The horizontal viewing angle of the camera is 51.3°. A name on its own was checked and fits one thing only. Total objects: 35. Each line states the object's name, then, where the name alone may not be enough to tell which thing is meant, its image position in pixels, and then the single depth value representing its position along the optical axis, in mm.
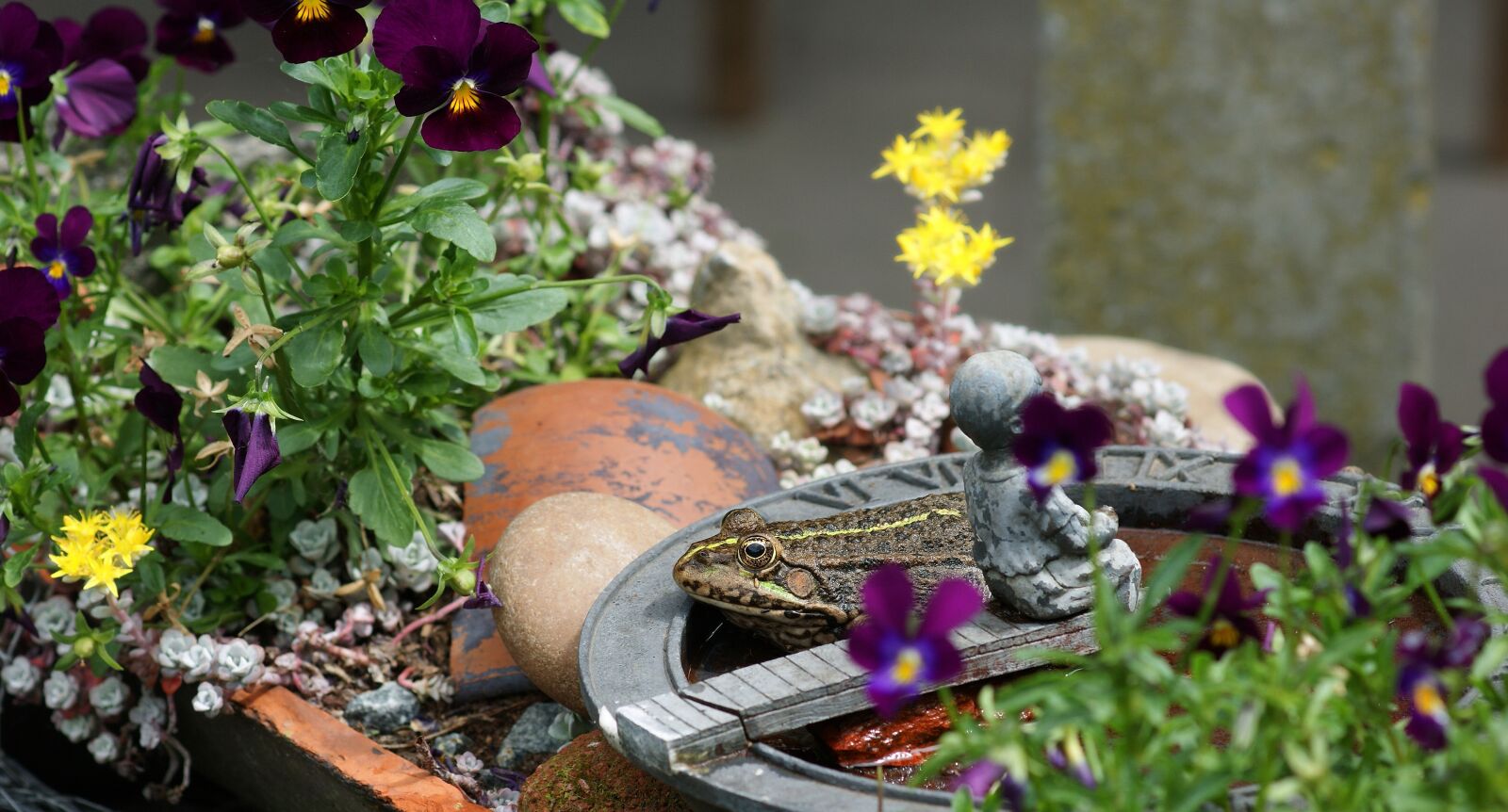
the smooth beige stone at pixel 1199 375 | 2922
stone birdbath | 1562
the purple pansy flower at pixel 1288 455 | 1291
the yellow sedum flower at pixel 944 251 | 2443
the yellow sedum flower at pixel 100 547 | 1967
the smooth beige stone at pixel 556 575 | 2070
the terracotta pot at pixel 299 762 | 2027
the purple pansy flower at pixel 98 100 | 2441
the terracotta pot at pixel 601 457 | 2414
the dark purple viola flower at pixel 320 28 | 1828
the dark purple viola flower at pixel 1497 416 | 1342
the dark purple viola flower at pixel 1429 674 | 1244
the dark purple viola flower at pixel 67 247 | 2223
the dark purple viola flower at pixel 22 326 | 1890
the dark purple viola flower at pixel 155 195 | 2170
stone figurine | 1666
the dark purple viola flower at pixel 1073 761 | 1273
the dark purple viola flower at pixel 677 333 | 2035
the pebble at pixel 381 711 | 2266
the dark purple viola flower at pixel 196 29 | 2467
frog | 1778
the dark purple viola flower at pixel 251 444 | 1805
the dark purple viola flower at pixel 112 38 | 2471
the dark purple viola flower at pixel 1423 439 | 1405
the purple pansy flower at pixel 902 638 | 1258
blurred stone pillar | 4293
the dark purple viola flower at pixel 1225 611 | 1340
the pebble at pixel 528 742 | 2195
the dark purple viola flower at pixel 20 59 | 2176
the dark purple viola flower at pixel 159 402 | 2068
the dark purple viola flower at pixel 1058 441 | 1353
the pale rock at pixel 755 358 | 2828
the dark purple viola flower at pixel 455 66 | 1797
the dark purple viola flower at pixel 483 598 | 2002
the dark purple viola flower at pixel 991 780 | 1246
